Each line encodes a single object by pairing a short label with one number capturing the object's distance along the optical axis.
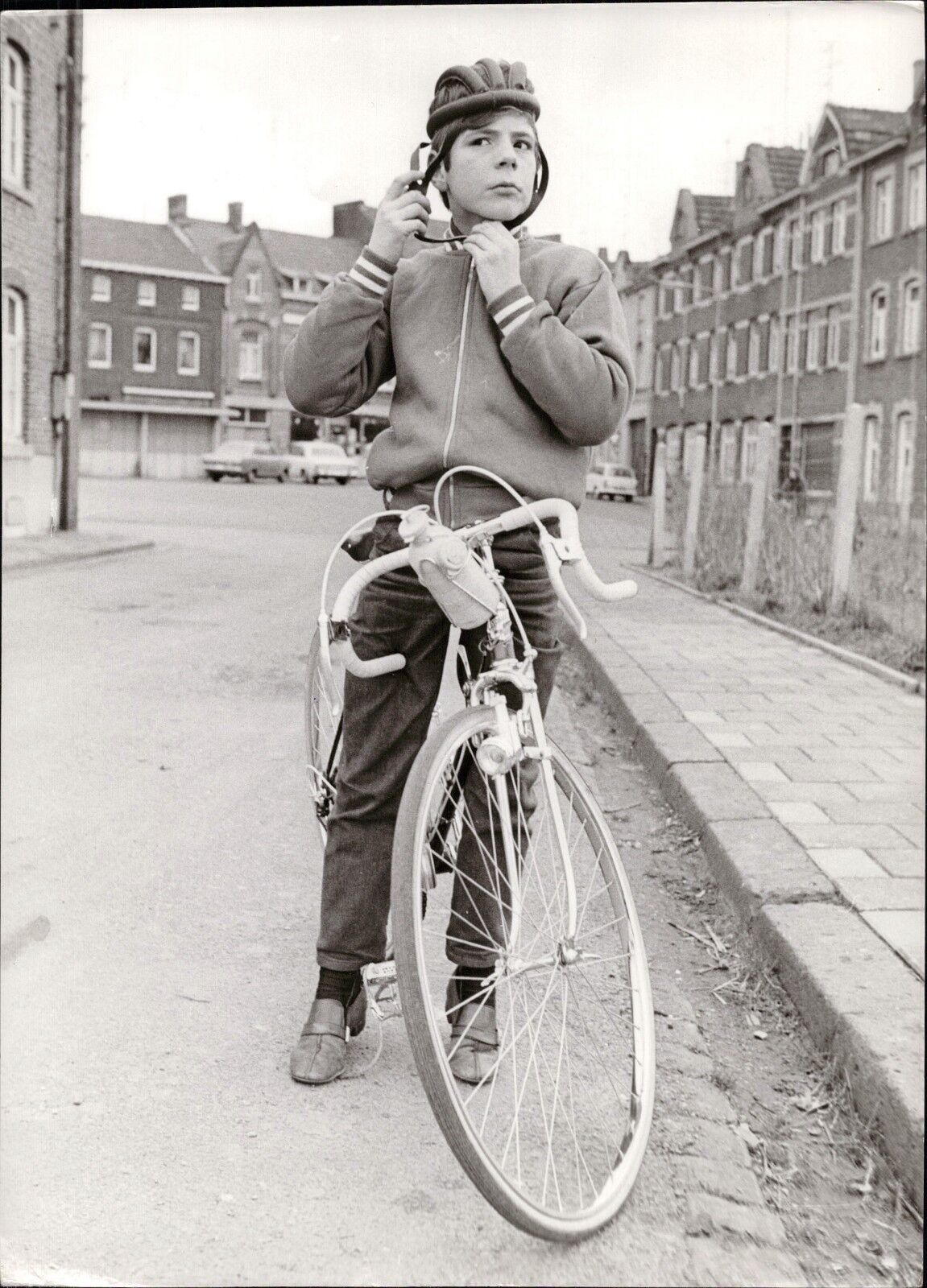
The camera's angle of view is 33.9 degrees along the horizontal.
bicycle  1.84
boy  1.80
